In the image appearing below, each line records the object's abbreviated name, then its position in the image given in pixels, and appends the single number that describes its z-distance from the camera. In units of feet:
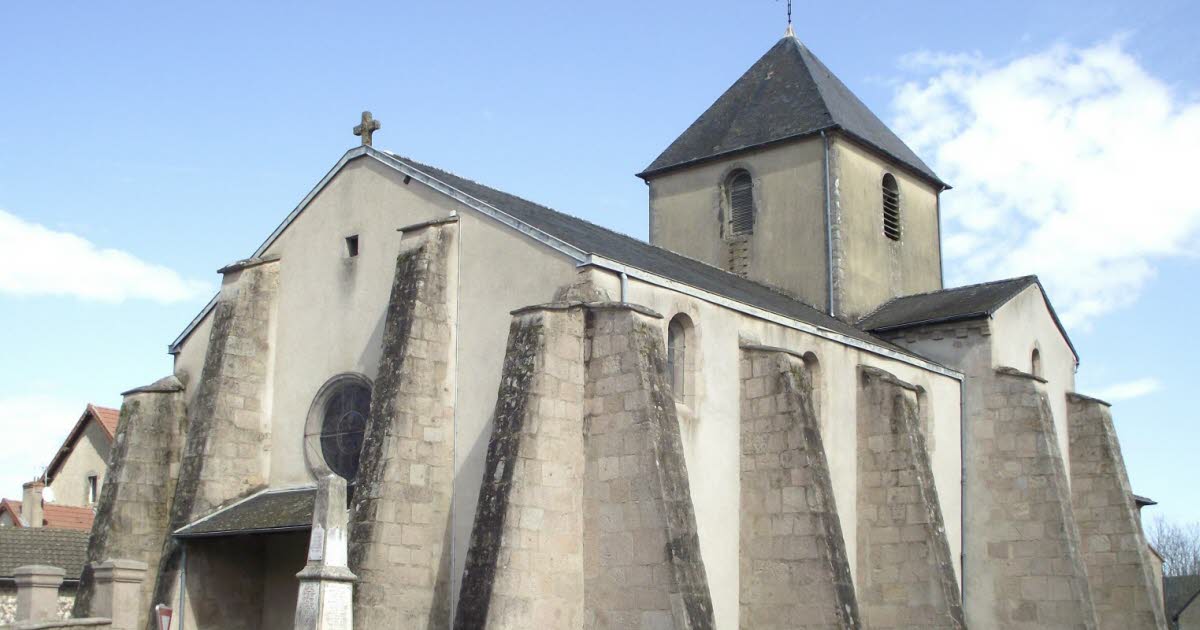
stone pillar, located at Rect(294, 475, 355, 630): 43.83
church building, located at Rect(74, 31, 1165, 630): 53.47
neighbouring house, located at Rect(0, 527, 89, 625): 80.83
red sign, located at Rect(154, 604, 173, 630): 51.16
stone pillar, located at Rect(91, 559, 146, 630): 54.65
